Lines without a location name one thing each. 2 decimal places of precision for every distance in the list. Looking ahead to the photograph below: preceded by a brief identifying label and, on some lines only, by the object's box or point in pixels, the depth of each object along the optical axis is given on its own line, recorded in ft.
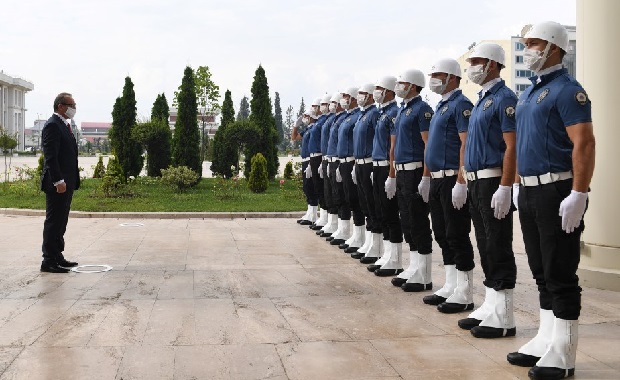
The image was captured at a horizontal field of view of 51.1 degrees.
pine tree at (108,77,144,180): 81.51
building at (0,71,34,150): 340.59
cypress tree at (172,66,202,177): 77.15
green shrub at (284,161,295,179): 83.51
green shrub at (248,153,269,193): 68.54
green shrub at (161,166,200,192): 66.02
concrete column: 22.81
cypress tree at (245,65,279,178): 83.41
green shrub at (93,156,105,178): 77.30
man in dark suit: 25.62
